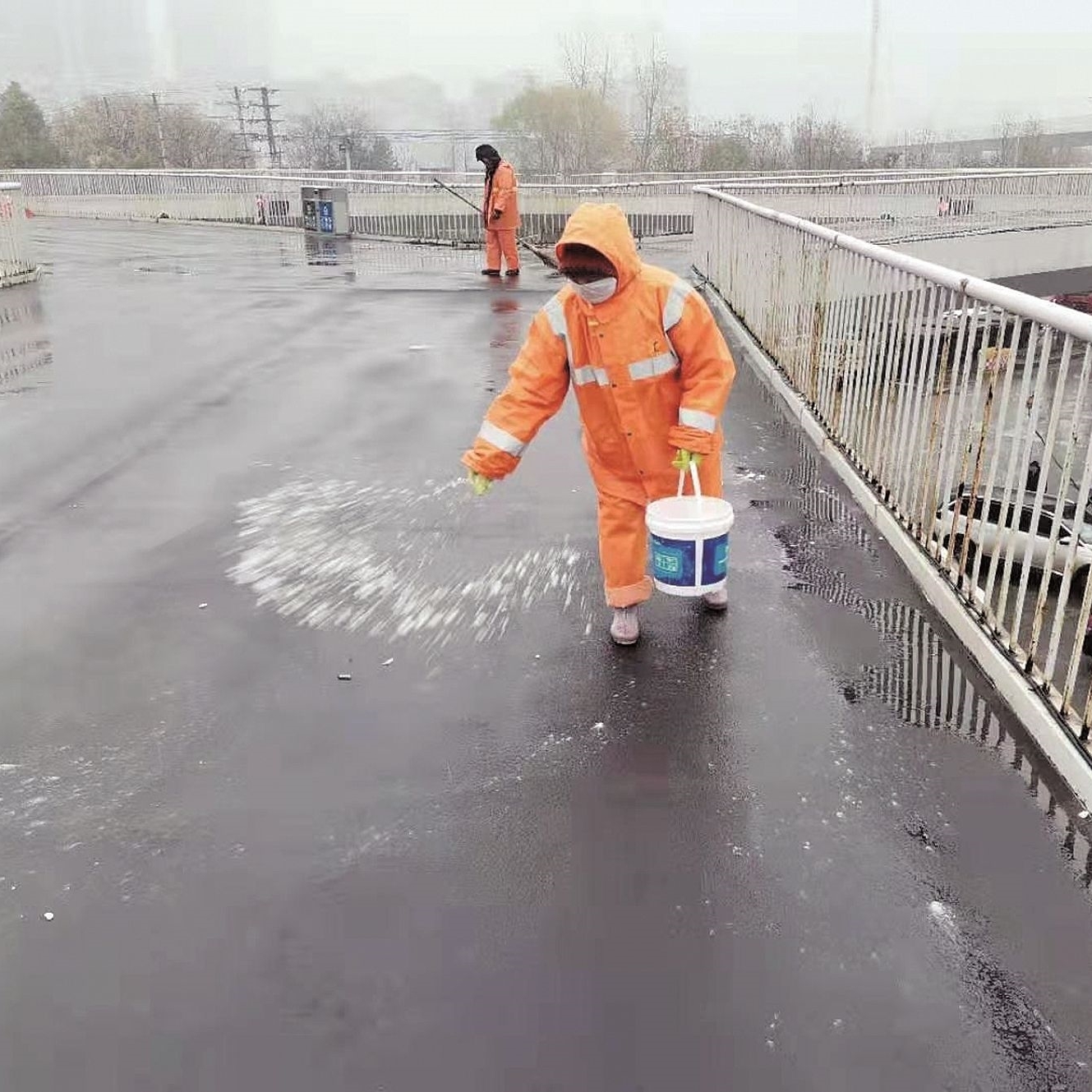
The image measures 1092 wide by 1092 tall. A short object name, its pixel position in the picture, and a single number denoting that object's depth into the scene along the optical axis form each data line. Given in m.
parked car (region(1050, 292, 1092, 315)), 34.54
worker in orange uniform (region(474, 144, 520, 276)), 13.54
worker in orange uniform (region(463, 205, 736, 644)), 3.33
